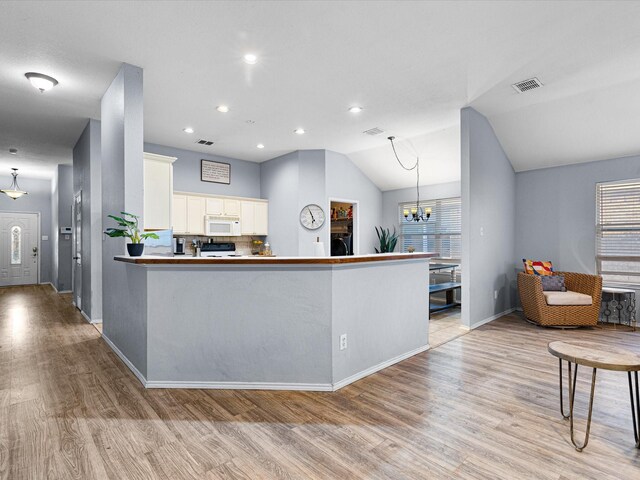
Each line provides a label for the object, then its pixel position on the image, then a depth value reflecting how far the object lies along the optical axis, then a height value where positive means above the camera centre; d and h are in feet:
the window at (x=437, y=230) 21.57 +0.57
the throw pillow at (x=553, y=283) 15.74 -2.07
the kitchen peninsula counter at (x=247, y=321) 8.52 -2.08
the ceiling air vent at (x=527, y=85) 12.10 +5.58
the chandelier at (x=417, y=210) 20.27 +1.91
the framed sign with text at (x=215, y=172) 21.09 +4.30
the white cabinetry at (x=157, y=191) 14.76 +2.14
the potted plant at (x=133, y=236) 9.75 +0.12
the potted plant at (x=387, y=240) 20.91 -0.07
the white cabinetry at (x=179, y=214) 18.90 +1.44
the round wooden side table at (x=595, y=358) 5.74 -2.14
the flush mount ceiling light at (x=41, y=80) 11.09 +5.28
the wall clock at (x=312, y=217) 20.98 +1.37
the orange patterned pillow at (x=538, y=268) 16.51 -1.44
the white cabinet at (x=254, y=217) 21.90 +1.45
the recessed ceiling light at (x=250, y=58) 10.16 +5.49
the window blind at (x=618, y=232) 15.31 +0.28
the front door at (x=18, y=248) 27.91 -0.64
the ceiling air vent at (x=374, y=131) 17.40 +5.60
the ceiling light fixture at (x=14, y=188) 23.97 +4.24
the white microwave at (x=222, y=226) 20.07 +0.80
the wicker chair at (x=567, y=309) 14.62 -3.05
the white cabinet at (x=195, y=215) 19.43 +1.44
